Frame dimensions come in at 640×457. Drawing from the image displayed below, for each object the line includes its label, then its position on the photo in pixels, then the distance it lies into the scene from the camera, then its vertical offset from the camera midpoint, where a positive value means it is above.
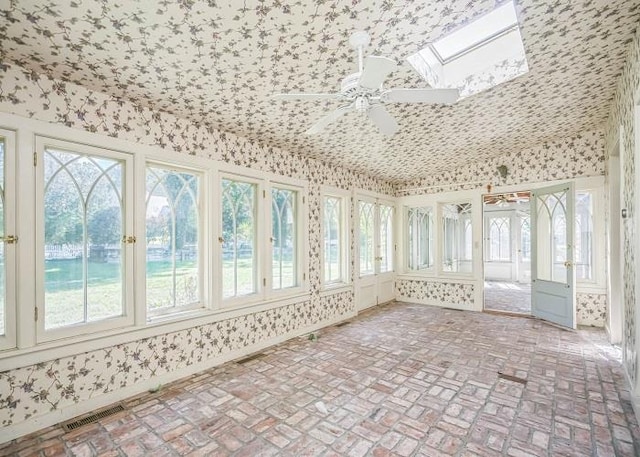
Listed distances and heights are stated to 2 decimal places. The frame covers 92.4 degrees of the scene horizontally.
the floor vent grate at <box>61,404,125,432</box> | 2.25 -1.42
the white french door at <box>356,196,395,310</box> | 5.62 -0.44
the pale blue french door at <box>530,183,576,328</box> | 4.62 -0.43
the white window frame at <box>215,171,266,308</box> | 3.38 -0.17
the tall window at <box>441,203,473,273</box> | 6.24 -0.22
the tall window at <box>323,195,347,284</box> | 5.09 -0.18
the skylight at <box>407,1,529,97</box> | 2.78 +1.76
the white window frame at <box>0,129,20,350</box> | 2.14 -0.01
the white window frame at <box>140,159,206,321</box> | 3.31 -0.12
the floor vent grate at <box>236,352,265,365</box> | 3.41 -1.46
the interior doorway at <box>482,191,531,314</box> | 9.03 -0.54
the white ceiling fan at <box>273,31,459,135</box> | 1.83 +0.88
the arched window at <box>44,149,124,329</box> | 2.39 -0.05
